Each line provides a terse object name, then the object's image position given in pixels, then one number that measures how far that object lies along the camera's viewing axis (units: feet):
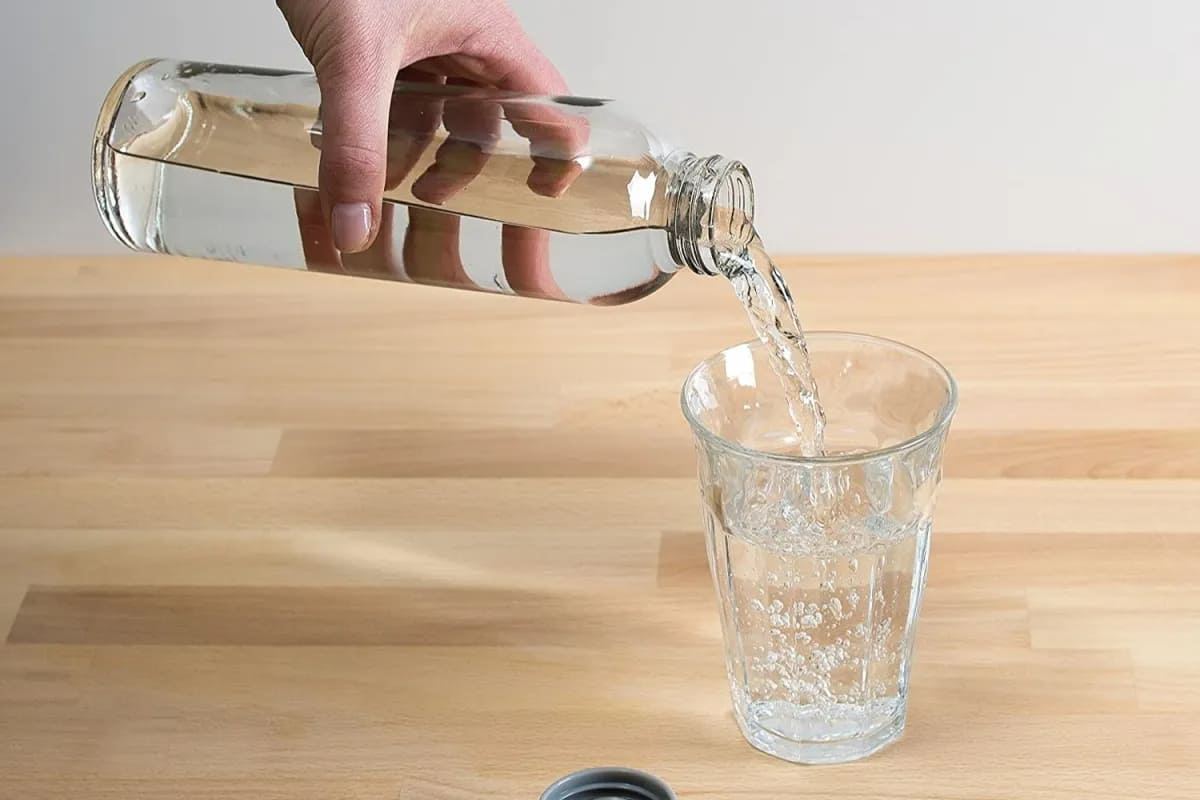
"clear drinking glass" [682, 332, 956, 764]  3.40
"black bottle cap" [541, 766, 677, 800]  3.35
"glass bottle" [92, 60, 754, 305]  3.56
